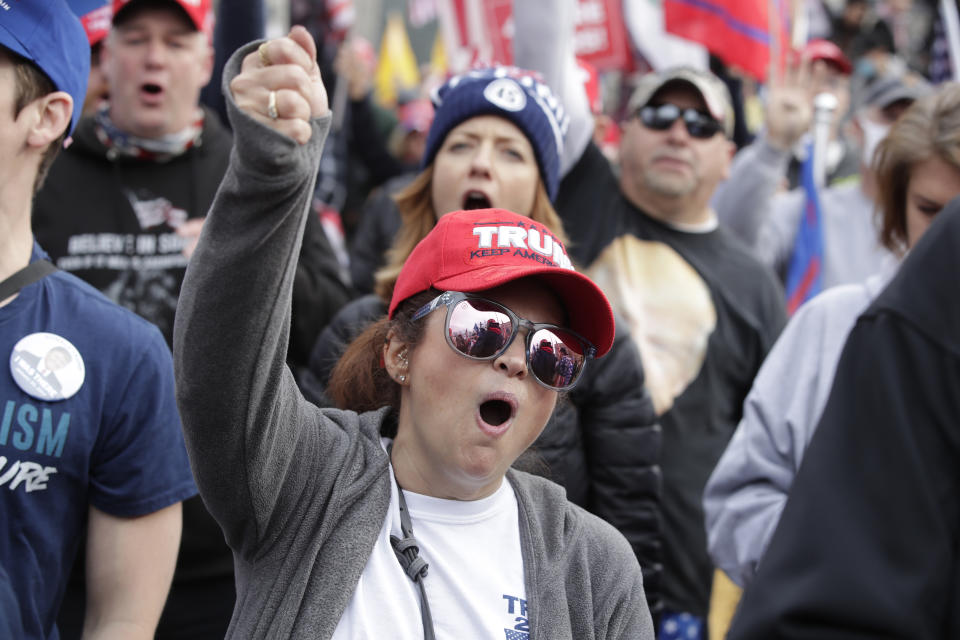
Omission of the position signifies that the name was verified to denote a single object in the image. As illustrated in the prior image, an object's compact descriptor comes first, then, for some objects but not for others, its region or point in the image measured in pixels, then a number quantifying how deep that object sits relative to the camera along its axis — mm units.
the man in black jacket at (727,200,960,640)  1121
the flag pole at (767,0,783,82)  5211
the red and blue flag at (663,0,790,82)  5191
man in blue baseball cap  1985
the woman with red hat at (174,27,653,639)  1593
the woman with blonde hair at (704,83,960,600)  2701
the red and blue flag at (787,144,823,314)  4820
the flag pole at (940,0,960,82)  6574
